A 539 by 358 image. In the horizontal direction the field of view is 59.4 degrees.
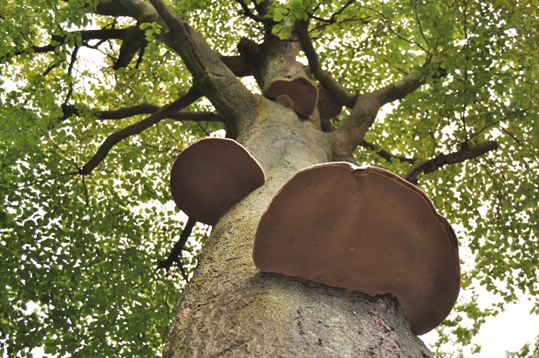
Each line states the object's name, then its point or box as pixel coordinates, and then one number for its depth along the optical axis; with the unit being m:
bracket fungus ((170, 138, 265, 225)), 2.37
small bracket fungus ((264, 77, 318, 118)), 4.63
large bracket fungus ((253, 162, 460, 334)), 1.56
